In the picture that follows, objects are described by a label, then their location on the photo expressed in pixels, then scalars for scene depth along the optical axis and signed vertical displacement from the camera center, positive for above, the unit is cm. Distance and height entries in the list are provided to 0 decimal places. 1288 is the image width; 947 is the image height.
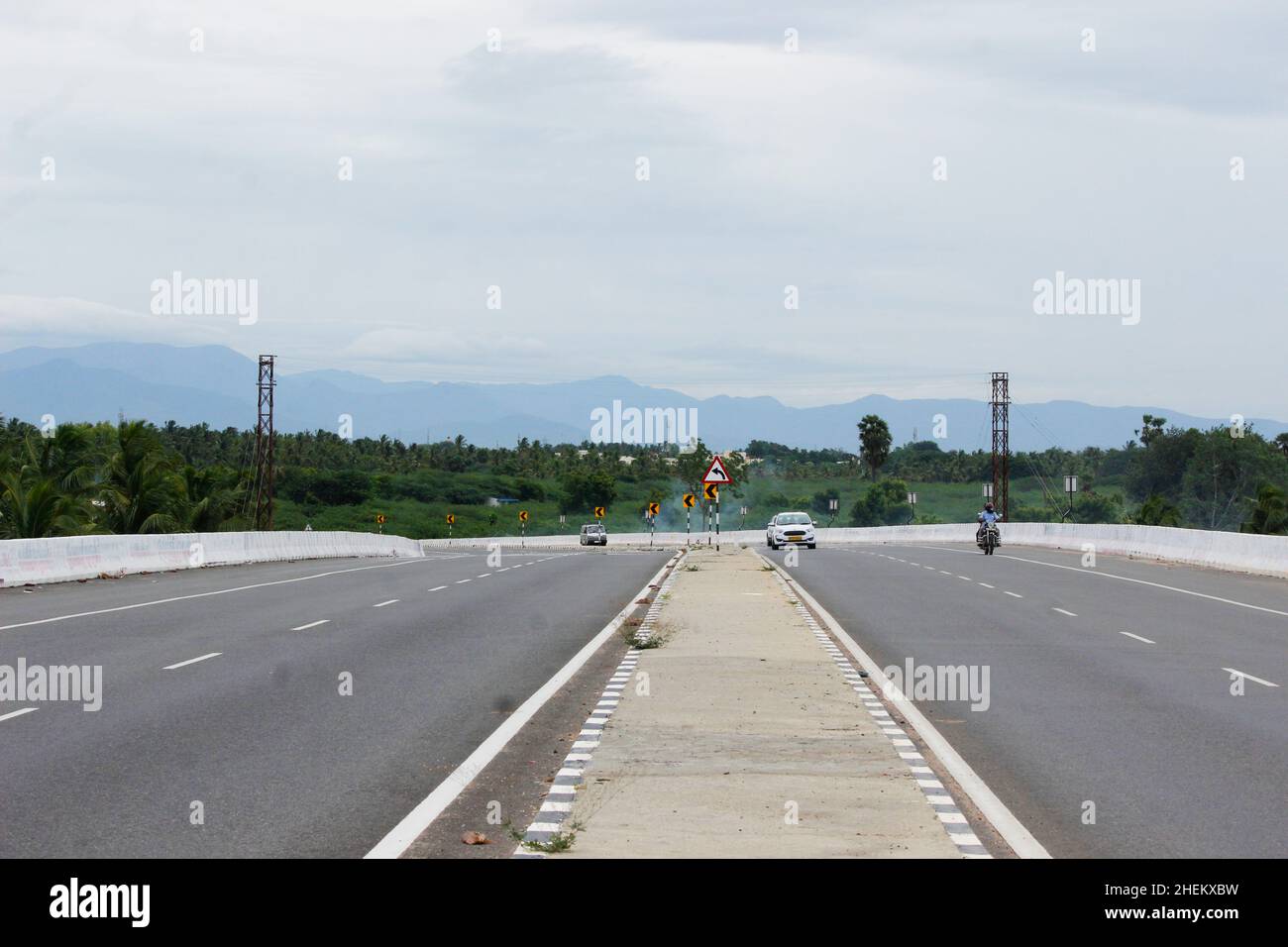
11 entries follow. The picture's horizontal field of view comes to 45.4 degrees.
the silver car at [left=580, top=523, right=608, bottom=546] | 10162 -351
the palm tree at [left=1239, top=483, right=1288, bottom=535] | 8138 -152
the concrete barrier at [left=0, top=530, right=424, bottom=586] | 3269 -184
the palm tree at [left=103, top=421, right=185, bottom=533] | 5328 -16
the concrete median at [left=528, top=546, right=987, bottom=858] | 840 -196
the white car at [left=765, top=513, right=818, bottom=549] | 6694 -211
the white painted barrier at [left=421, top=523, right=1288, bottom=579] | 3991 -204
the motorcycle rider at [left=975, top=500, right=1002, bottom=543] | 5725 -130
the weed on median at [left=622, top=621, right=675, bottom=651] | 1895 -200
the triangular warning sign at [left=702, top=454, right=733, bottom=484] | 4209 +26
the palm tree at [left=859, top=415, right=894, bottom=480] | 18175 +543
